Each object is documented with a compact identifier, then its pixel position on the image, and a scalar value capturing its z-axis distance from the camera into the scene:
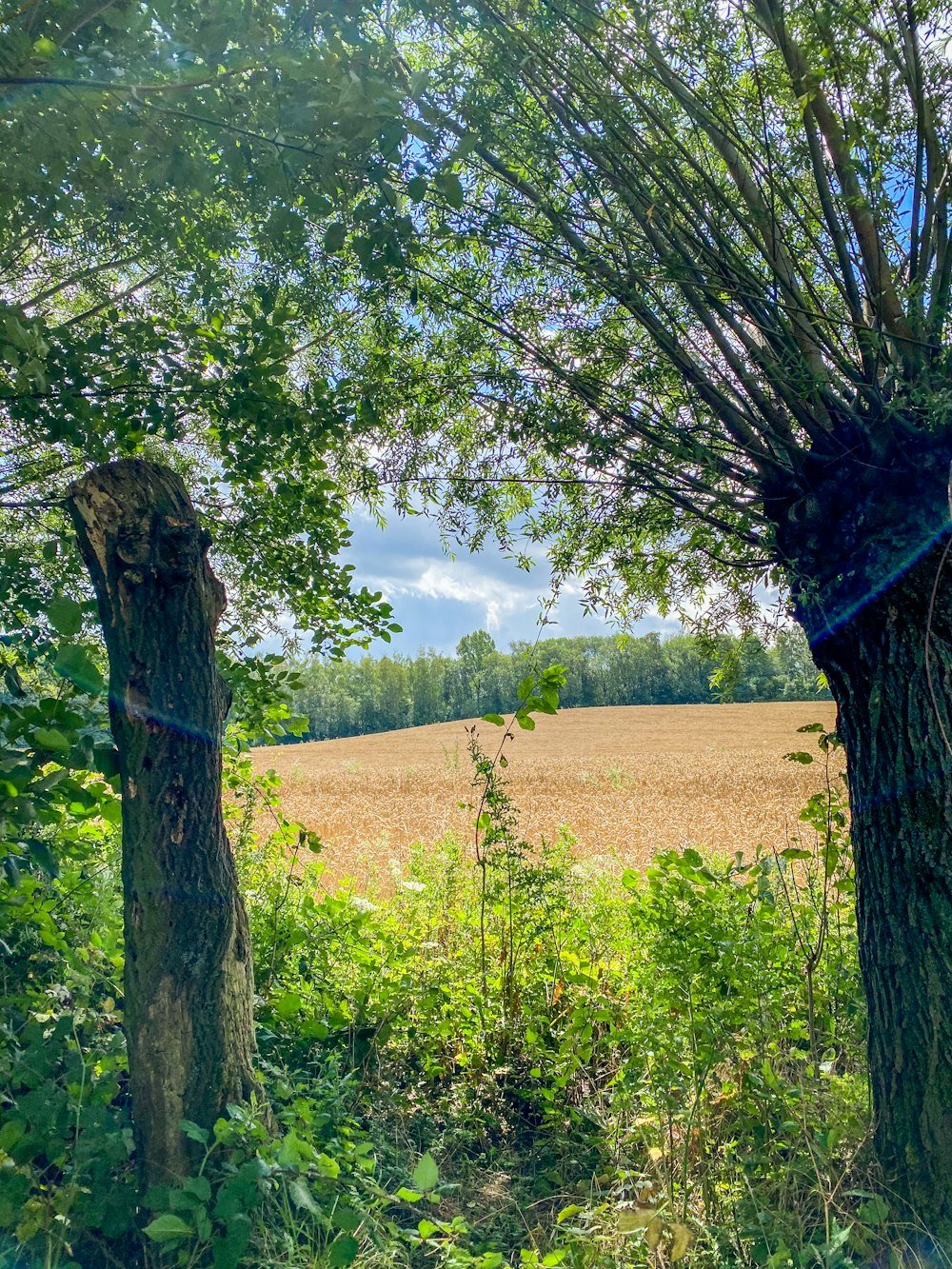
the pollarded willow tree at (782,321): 2.46
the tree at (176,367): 1.88
